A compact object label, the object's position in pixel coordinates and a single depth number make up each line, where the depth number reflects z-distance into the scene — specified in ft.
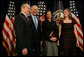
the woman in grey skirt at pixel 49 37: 11.49
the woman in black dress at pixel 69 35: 11.12
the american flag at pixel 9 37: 17.18
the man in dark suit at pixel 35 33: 8.77
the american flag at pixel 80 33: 17.98
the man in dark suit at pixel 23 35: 7.79
